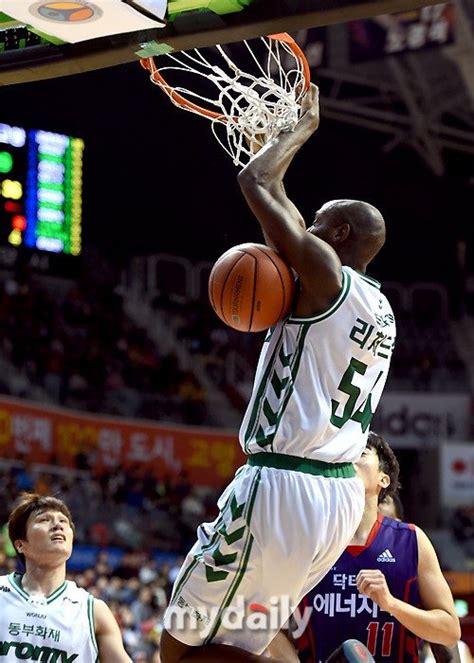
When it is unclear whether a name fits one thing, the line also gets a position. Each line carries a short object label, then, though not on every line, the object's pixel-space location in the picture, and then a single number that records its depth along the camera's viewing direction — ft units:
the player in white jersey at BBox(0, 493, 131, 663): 17.52
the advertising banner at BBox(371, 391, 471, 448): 73.10
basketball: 14.07
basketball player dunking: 13.80
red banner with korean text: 57.16
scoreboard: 48.93
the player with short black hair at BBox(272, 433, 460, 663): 17.02
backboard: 13.91
